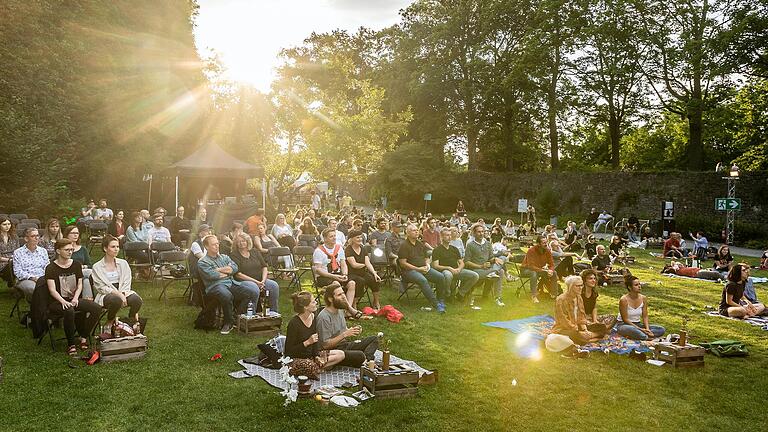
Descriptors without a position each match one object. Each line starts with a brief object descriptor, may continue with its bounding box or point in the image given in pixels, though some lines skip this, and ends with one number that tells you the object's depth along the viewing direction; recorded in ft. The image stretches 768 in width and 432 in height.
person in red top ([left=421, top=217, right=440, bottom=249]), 48.85
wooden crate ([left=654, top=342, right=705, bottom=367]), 24.36
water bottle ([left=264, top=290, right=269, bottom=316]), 28.82
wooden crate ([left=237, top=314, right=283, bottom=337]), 27.43
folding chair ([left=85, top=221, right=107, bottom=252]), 51.65
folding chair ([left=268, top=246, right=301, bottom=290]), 38.65
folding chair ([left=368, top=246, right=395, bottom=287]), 40.06
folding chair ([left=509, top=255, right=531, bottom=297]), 41.06
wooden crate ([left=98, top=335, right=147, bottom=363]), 22.81
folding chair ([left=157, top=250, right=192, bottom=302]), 35.91
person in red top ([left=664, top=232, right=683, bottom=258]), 65.16
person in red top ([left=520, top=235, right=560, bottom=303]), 39.93
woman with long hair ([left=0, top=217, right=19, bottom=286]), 33.71
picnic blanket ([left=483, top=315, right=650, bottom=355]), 26.55
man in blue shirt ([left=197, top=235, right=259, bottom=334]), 28.14
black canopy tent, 70.18
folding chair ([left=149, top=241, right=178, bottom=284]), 39.21
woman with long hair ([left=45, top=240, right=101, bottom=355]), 23.76
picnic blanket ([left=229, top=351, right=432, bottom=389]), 21.17
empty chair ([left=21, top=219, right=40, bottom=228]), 49.81
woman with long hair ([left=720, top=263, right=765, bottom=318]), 34.19
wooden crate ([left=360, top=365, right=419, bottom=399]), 19.99
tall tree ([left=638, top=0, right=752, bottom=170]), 93.56
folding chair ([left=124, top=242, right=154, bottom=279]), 38.11
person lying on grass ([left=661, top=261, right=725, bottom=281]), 49.65
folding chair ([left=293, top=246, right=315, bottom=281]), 42.87
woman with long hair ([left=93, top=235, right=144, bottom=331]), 24.75
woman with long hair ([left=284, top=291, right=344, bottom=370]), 21.63
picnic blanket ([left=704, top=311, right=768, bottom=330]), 32.60
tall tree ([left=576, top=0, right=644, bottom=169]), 108.47
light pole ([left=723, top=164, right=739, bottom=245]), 76.54
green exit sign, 68.98
